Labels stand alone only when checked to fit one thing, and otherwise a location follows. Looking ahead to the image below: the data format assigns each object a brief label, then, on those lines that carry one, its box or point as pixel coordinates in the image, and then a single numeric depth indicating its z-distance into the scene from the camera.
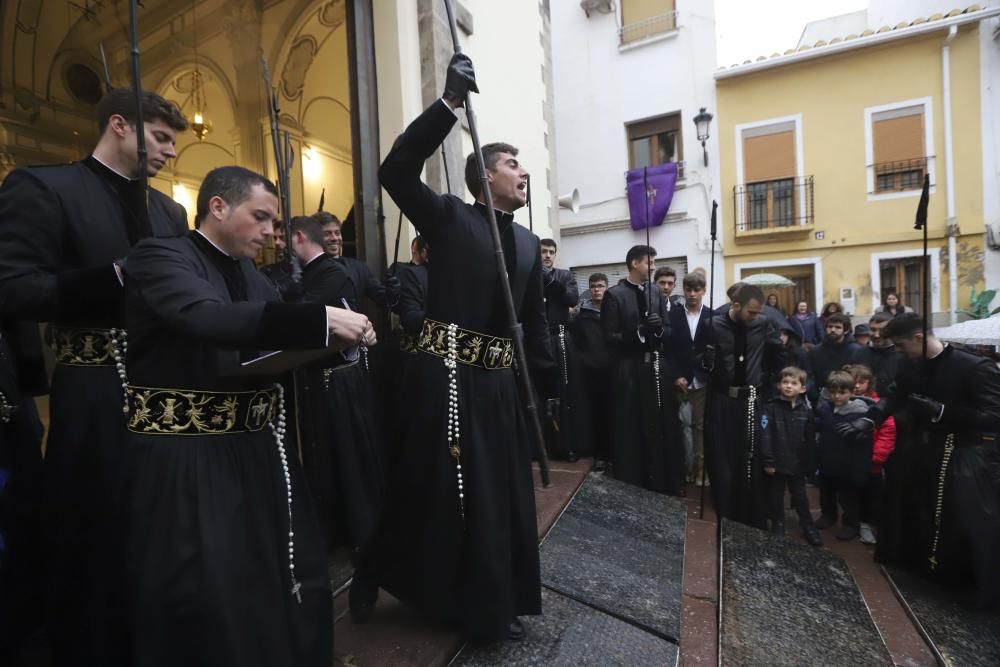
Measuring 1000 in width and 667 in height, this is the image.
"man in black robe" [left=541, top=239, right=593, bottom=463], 5.29
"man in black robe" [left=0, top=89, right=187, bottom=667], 1.91
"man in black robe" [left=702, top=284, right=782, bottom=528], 4.79
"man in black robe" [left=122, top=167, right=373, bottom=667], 1.57
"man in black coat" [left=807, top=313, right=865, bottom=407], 6.57
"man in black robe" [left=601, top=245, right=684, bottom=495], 5.09
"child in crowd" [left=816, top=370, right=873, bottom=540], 4.84
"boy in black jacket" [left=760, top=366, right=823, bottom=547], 4.70
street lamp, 13.44
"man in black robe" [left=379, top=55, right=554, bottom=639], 2.38
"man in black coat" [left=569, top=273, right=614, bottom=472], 5.56
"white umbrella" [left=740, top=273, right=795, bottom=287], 10.99
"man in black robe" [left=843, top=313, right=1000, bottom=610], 3.84
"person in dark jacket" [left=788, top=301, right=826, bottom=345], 9.09
